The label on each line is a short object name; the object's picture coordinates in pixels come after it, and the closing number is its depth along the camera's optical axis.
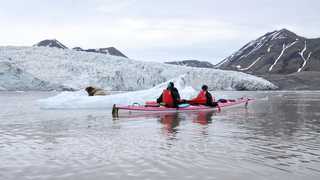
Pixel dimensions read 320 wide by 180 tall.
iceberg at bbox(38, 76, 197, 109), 20.41
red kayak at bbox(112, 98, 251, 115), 16.95
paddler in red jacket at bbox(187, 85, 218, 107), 19.17
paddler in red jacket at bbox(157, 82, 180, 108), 17.81
